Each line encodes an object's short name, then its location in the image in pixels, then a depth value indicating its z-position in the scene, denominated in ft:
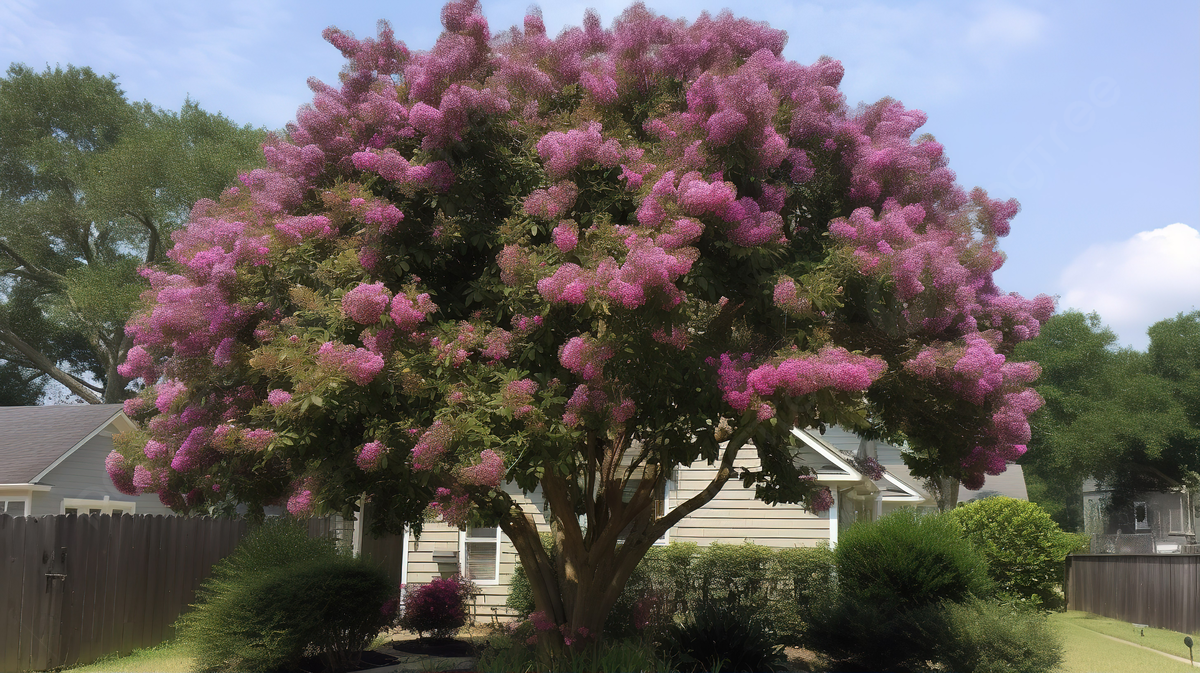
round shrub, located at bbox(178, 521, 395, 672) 32.01
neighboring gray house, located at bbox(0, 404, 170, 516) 60.70
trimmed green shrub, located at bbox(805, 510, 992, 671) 34.73
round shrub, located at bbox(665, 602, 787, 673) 32.35
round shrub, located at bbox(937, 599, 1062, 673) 32.12
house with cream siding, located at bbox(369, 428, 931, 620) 51.08
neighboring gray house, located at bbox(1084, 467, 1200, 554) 128.88
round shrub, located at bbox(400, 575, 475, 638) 43.24
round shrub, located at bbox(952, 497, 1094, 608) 66.18
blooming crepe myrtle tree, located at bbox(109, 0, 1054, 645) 22.29
